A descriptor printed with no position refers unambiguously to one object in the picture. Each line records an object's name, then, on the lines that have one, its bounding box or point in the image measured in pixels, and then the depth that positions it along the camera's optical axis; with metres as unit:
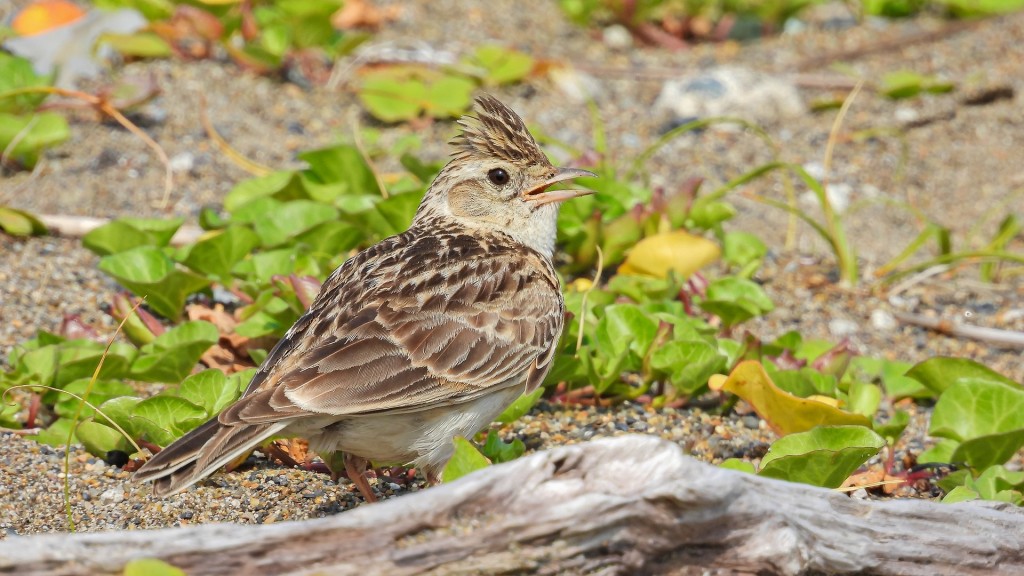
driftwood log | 6.18
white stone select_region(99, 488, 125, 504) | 8.90
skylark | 8.00
